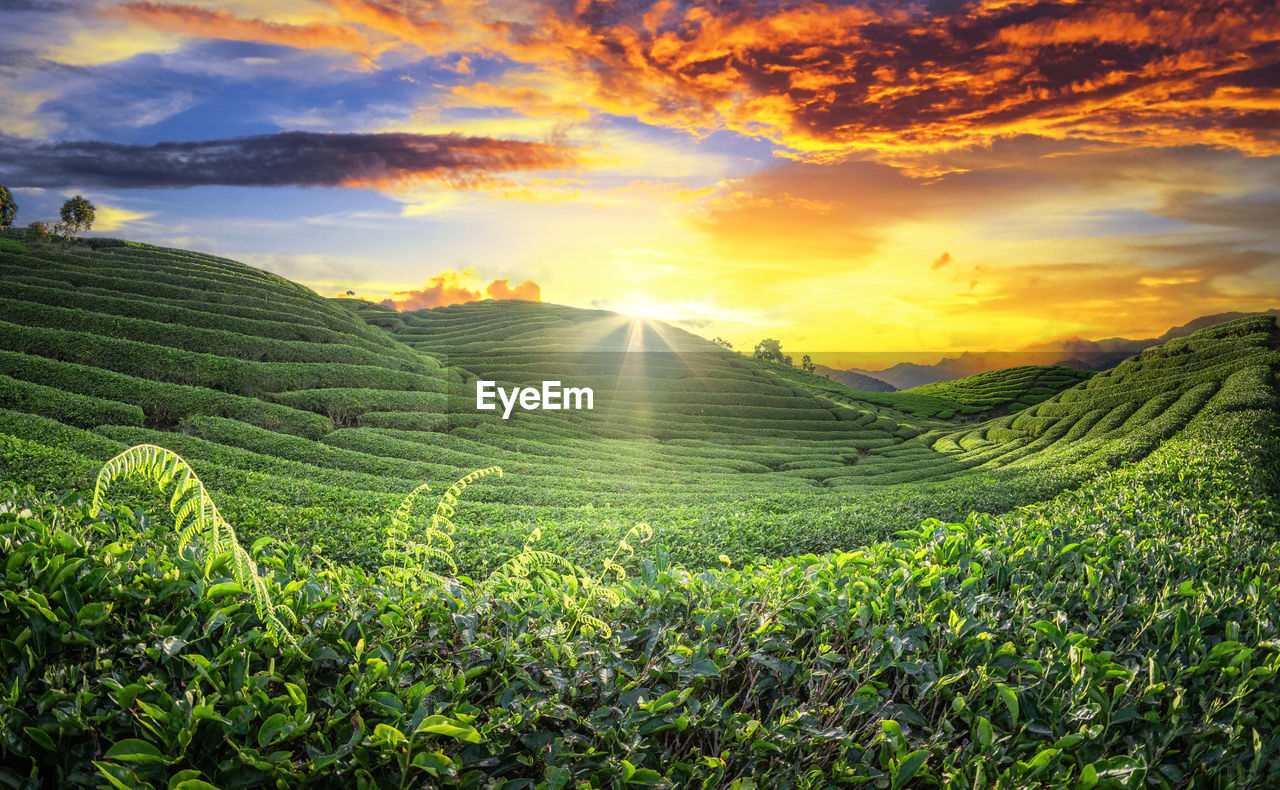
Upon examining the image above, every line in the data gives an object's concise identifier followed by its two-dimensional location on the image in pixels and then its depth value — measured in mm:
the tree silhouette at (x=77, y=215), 50094
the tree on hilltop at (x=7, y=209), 48719
